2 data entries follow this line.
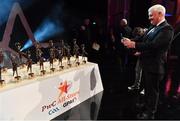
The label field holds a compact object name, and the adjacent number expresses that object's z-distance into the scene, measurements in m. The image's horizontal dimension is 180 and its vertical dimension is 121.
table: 1.70
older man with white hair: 1.94
